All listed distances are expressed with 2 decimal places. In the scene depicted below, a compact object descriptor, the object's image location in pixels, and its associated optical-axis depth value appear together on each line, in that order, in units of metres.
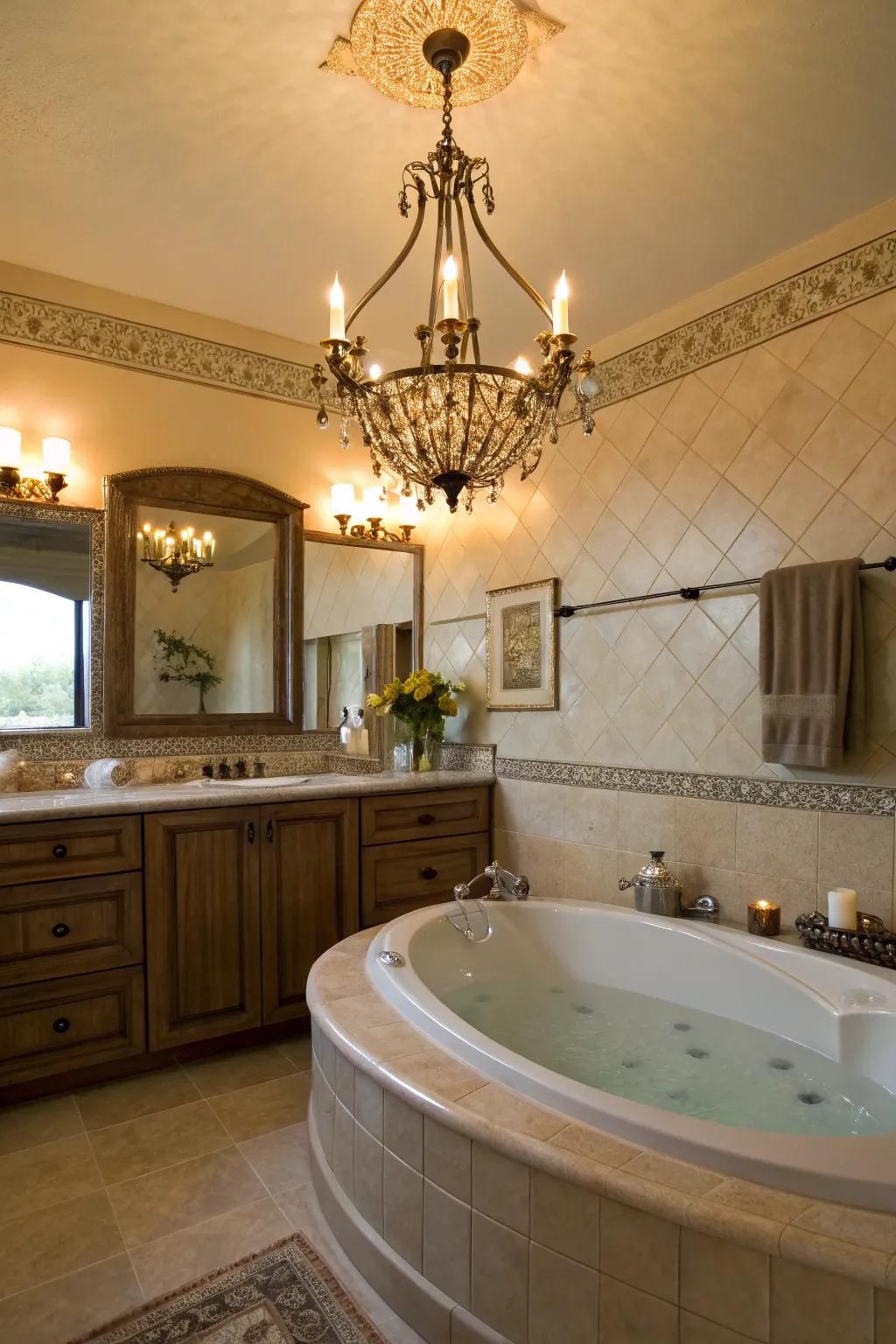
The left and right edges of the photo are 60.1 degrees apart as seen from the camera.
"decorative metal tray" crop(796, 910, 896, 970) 2.00
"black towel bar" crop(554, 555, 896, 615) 2.11
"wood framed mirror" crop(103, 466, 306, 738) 2.93
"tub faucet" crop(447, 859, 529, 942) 2.51
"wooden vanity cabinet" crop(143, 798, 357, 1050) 2.52
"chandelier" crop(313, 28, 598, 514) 1.57
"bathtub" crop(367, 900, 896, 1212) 1.17
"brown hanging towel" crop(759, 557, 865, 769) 2.15
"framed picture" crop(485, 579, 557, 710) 3.14
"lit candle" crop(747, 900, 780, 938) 2.27
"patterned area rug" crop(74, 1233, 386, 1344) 1.44
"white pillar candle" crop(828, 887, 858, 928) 2.08
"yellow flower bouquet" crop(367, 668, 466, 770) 3.36
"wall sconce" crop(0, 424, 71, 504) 2.64
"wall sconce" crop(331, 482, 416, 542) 3.49
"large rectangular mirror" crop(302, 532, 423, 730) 3.45
